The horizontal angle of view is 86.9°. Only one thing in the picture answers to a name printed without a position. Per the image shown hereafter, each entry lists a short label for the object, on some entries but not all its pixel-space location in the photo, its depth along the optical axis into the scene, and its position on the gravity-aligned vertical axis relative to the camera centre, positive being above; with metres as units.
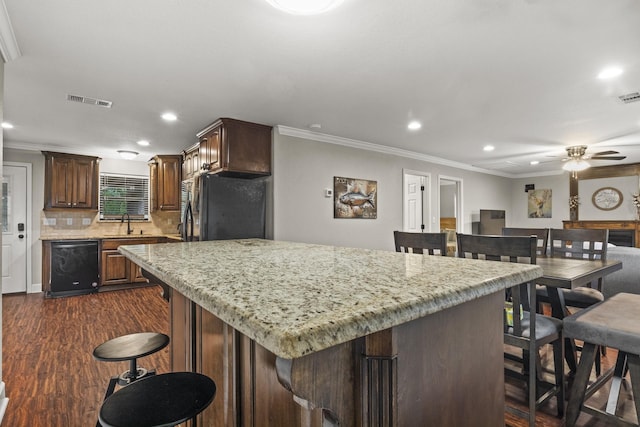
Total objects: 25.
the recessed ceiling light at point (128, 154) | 5.42 +0.99
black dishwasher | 4.93 -0.78
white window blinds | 5.90 +0.34
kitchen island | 0.58 -0.27
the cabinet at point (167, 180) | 5.81 +0.60
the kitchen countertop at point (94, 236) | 5.16 -0.35
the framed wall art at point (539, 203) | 7.91 +0.29
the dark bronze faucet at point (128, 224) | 6.01 -0.16
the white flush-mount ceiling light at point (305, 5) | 1.64 +1.03
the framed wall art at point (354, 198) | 4.62 +0.25
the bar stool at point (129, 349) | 1.48 -0.61
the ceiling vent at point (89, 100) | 3.08 +1.07
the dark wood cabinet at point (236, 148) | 3.73 +0.76
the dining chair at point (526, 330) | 1.70 -0.61
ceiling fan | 4.87 +0.85
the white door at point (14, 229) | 5.02 -0.21
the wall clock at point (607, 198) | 7.00 +0.37
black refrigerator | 3.71 +0.08
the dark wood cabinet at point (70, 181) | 5.17 +0.53
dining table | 1.94 -0.36
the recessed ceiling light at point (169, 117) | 3.56 +1.06
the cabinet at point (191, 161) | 4.42 +0.74
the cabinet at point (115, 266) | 5.27 -0.82
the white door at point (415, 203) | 6.15 +0.23
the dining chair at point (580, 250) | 2.52 -0.30
